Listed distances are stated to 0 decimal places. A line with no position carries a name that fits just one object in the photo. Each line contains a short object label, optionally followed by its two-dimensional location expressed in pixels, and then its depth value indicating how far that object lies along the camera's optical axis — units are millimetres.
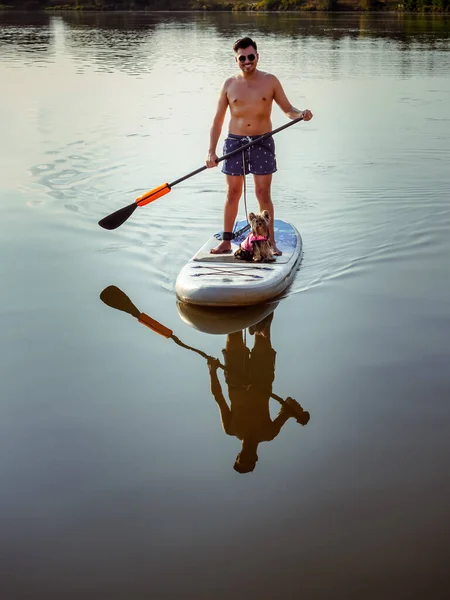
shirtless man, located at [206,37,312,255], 7214
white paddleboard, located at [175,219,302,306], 6820
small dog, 7121
